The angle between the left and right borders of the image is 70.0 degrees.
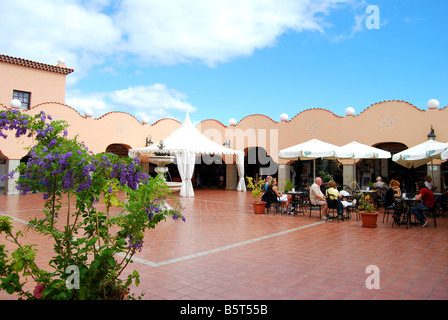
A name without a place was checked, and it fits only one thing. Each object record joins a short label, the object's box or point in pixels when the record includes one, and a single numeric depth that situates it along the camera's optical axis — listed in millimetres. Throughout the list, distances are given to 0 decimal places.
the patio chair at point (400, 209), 7438
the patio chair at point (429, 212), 7418
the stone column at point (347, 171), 15117
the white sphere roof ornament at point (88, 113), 17578
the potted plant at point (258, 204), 9383
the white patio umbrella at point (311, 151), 10062
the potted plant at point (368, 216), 7254
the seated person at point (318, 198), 8565
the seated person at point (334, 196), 8086
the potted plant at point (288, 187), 9931
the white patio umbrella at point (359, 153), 10297
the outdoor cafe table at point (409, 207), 7480
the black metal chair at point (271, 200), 9288
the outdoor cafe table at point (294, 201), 9448
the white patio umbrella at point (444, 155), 7456
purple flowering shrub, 2223
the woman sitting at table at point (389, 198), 7828
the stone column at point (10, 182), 14348
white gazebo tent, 14688
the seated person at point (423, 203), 7410
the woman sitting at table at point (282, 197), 9414
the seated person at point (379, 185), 10277
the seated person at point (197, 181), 21812
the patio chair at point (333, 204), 8141
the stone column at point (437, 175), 13191
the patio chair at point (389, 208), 7938
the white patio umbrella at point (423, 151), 8844
